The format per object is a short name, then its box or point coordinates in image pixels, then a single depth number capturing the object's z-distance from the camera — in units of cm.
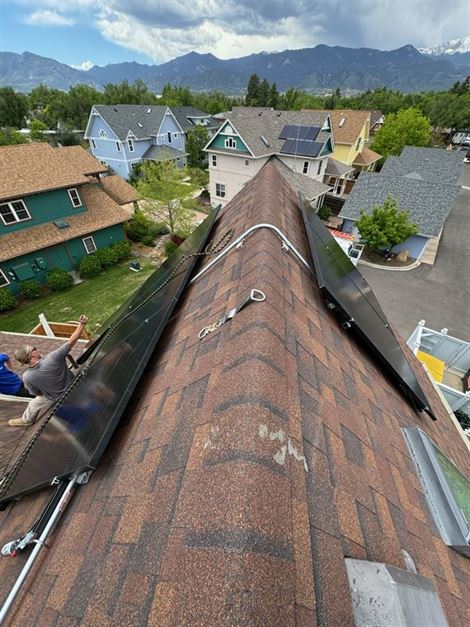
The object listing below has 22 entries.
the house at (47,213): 1427
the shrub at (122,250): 1827
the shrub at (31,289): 1469
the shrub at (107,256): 1752
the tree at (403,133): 3603
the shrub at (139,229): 2058
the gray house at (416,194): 1883
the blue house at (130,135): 3366
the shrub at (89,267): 1661
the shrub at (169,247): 1941
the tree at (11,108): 5156
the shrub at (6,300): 1372
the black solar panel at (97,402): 216
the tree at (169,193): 1914
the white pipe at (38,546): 179
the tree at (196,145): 3916
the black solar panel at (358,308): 293
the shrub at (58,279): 1538
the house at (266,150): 2255
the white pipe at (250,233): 311
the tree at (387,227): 1750
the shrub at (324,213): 2425
